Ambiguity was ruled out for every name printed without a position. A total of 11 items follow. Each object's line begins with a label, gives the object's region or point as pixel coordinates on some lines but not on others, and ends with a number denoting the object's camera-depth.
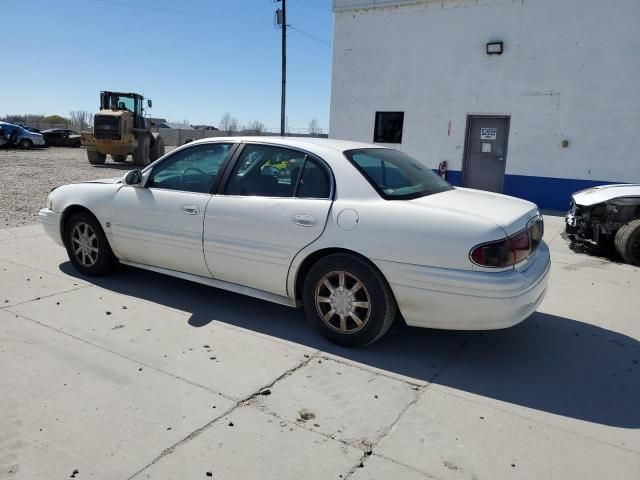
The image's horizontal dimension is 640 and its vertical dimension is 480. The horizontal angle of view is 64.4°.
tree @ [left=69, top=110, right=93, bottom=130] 67.88
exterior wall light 11.26
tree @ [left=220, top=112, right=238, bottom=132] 66.99
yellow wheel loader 19.61
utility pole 25.94
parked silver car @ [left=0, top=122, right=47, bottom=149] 26.81
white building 10.40
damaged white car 6.58
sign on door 11.88
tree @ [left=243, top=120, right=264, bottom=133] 54.42
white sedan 3.29
